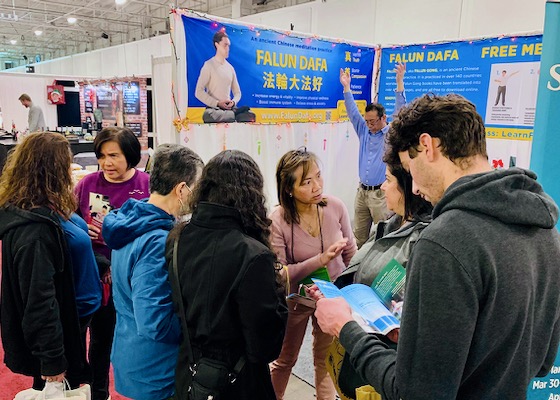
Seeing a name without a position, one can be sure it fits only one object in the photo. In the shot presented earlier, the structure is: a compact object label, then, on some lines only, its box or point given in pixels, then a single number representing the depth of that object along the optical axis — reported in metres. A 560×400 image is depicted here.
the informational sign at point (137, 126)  7.79
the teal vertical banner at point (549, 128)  1.86
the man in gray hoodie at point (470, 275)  0.80
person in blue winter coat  1.38
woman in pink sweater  1.98
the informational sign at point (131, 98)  7.84
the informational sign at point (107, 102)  8.54
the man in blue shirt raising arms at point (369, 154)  3.99
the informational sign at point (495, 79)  3.64
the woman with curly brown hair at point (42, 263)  1.53
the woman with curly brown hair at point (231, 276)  1.26
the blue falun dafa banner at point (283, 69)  2.92
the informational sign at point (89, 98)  9.20
